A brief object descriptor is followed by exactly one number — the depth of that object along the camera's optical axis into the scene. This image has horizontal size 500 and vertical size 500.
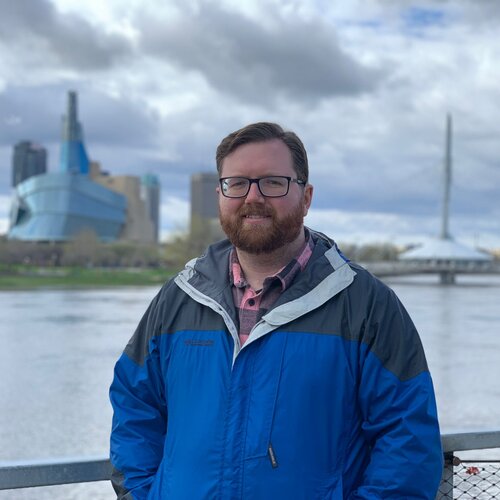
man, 1.50
